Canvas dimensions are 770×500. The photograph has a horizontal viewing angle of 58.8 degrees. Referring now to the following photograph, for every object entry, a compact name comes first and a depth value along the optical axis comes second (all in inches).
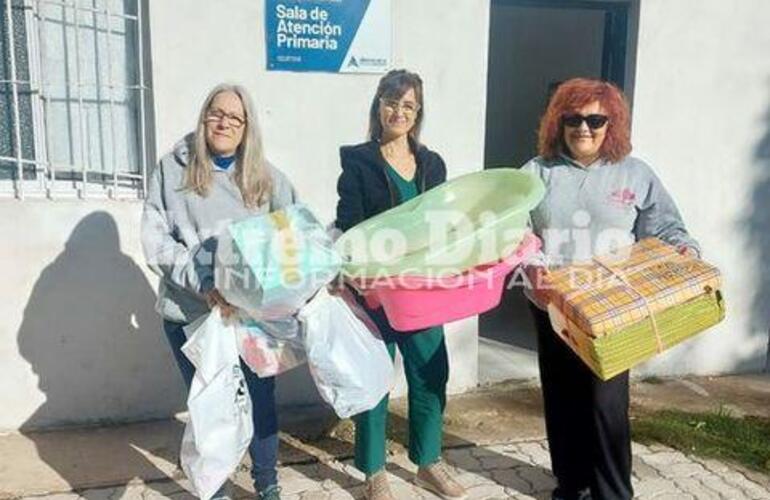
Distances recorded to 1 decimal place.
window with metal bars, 123.0
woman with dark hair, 97.7
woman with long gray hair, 87.0
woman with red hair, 91.7
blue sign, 129.0
